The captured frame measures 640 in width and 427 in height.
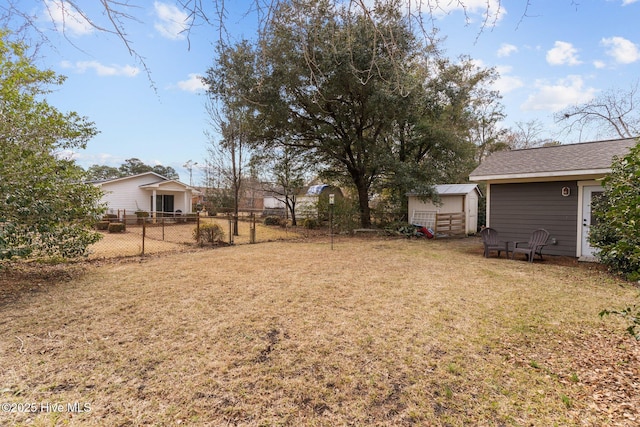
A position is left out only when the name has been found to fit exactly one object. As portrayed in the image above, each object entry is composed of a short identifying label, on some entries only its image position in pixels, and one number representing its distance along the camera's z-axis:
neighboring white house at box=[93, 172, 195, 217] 18.97
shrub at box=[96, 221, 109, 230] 15.17
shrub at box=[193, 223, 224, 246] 9.77
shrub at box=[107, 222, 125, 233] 13.87
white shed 13.70
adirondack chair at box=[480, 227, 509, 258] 8.14
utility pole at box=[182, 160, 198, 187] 32.44
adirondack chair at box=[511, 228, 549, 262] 7.61
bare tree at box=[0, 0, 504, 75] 2.04
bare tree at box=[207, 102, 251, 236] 13.17
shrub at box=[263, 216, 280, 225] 19.35
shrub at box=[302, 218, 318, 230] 15.98
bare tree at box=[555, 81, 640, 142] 14.69
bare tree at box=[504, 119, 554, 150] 22.19
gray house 7.46
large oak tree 9.77
